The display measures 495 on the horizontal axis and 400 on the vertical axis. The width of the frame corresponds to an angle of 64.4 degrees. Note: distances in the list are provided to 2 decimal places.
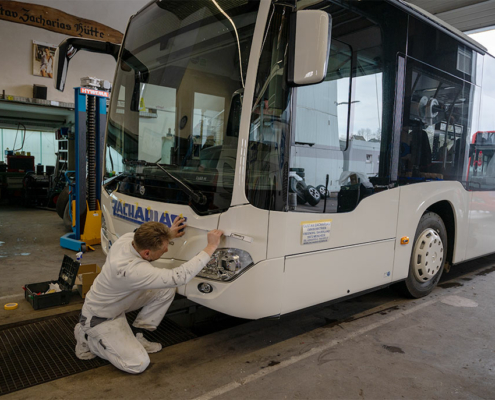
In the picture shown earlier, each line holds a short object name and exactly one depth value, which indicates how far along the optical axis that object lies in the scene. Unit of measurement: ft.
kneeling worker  8.75
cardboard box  13.53
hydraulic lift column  20.56
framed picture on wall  32.48
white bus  8.66
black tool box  12.73
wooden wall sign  30.94
